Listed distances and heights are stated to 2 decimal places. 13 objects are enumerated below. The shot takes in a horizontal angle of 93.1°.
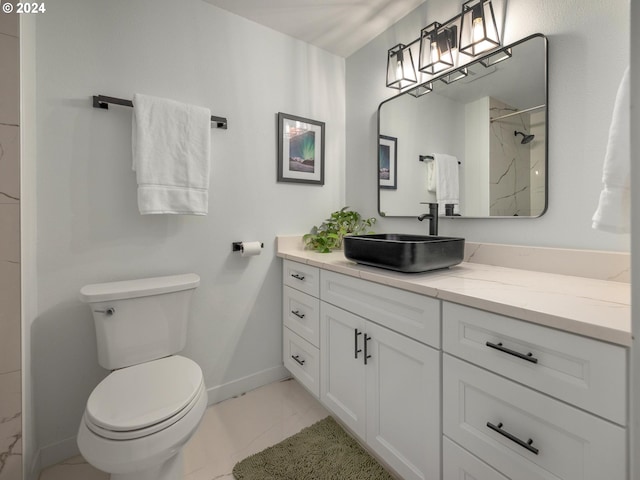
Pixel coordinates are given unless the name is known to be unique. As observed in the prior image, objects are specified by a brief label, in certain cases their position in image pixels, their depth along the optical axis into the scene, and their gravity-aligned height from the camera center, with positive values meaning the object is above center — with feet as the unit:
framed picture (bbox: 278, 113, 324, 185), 6.43 +1.90
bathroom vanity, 2.20 -1.28
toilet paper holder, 5.88 -0.22
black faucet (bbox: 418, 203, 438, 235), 5.00 +0.31
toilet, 3.10 -1.86
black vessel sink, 3.76 -0.23
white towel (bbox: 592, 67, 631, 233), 2.44 +0.51
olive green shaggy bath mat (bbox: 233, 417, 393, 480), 4.22 -3.32
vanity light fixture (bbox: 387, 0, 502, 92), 4.50 +3.16
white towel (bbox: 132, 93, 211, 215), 4.69 +1.31
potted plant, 6.37 +0.13
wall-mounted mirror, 4.17 +1.62
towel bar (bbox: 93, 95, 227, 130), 4.56 +2.06
